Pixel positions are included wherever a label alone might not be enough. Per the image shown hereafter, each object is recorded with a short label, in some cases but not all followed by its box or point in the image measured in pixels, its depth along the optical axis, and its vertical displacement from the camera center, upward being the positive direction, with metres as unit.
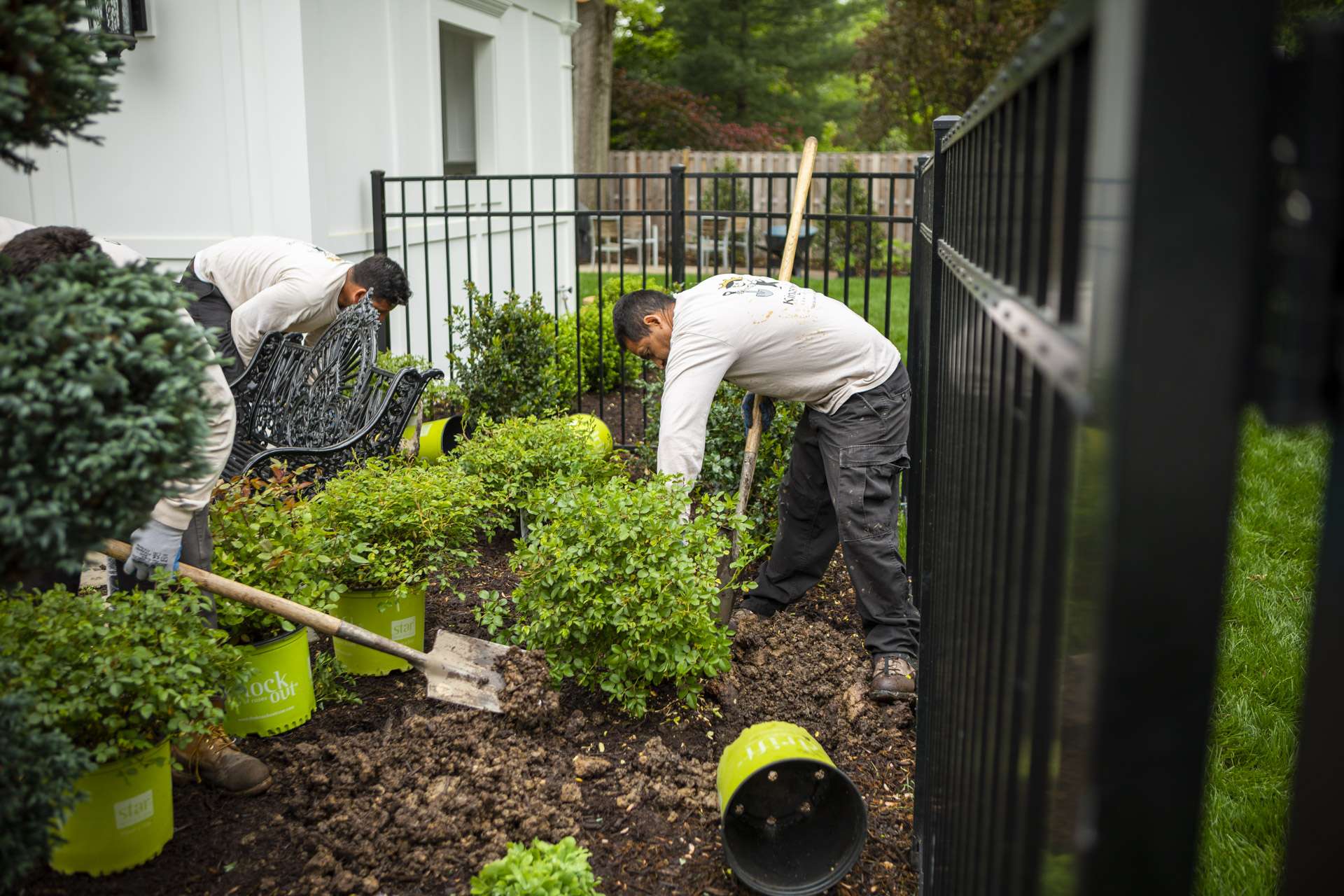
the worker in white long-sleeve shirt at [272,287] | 5.47 -0.28
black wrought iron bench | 5.19 -0.79
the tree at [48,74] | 1.55 +0.23
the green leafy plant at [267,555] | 3.50 -1.02
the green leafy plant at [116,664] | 2.60 -1.03
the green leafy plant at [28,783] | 1.74 -0.89
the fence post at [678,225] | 6.92 +0.03
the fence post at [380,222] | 7.33 +0.06
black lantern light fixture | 6.22 +1.20
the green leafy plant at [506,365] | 6.75 -0.81
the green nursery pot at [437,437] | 6.38 -1.19
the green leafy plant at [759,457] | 5.20 -1.06
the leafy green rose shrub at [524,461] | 5.03 -1.04
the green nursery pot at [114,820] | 2.65 -1.40
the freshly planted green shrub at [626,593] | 3.43 -1.11
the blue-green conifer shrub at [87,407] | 1.56 -0.26
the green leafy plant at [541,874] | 2.49 -1.44
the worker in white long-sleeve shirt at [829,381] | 3.97 -0.56
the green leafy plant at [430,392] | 6.35 -0.97
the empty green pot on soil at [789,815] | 2.80 -1.50
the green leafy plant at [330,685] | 3.75 -1.52
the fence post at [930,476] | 2.75 -0.64
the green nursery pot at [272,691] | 3.36 -1.39
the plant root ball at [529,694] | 3.45 -1.42
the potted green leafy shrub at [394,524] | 3.89 -1.06
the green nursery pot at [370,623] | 3.97 -1.39
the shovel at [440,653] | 3.22 -1.38
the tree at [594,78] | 18.08 +2.53
